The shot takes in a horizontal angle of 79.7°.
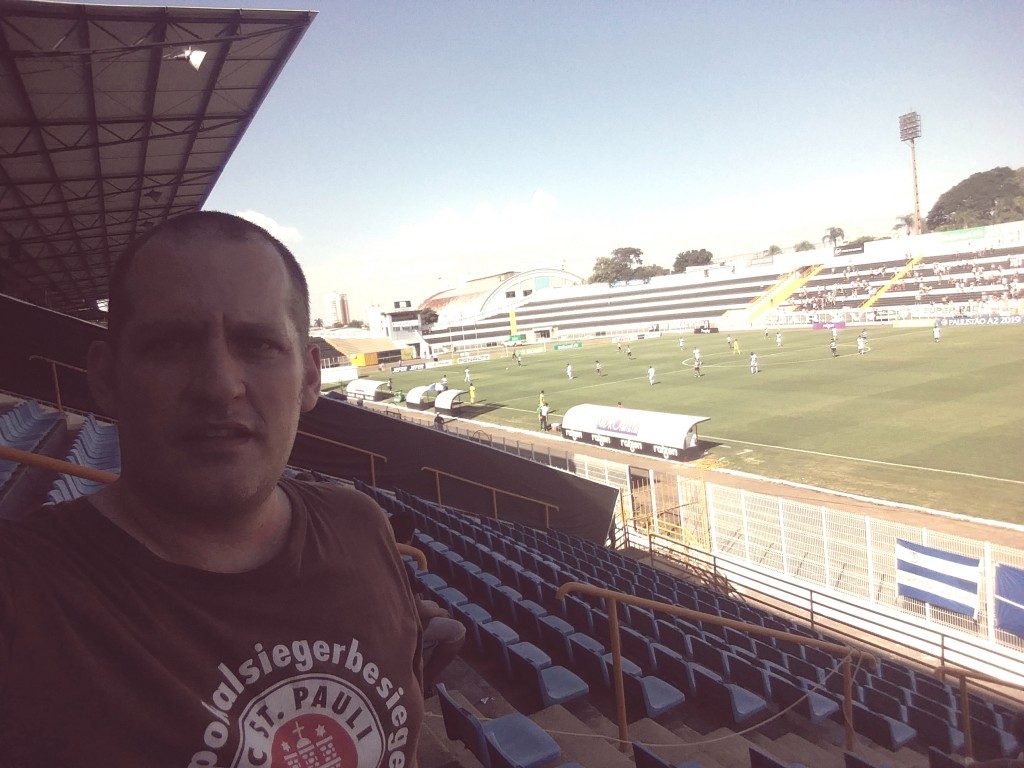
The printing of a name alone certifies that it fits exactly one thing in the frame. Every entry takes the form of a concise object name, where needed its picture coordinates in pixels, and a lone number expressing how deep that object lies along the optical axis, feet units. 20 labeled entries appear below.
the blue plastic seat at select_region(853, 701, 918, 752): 19.71
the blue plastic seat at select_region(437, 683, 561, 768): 10.38
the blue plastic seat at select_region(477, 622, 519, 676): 16.94
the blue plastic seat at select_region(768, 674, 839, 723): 19.90
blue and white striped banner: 31.45
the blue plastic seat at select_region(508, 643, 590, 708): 15.21
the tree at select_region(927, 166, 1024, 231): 329.31
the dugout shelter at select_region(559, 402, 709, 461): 74.38
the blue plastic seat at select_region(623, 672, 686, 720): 16.33
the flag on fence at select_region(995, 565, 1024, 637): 29.50
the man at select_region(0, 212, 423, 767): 2.98
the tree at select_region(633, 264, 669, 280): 464.24
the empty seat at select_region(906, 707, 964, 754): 20.53
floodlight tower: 279.08
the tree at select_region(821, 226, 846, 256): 429.17
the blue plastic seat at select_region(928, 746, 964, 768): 12.32
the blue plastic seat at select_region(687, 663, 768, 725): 17.52
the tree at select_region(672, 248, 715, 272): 444.68
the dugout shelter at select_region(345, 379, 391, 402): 143.95
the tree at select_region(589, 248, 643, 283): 465.88
